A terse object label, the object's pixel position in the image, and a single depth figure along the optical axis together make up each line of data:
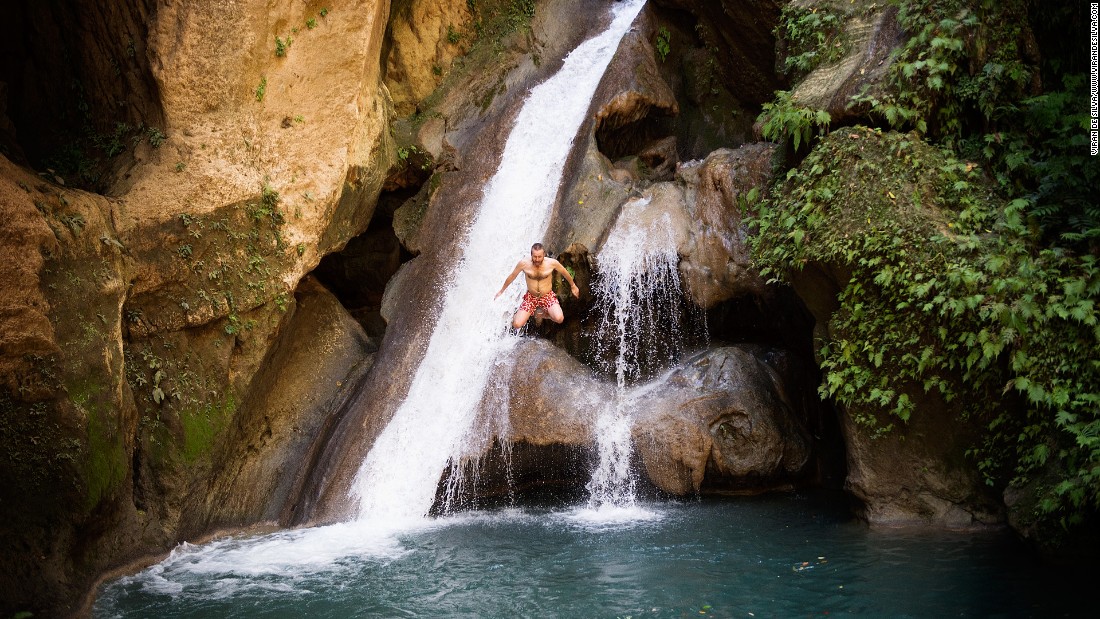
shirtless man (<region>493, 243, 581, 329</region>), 11.33
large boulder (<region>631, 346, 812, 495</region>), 10.36
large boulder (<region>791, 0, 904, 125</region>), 9.95
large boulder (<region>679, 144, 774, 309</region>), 11.38
